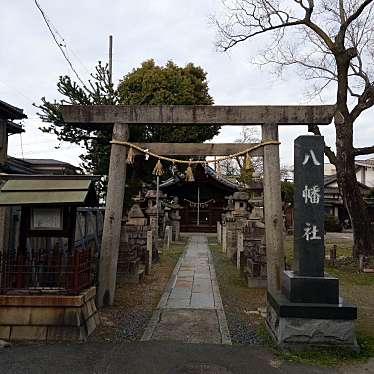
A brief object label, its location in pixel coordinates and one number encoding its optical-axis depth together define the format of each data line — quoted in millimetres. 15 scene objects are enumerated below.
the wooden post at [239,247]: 14538
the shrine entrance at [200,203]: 36875
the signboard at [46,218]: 6797
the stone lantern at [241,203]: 22955
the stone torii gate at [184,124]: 8148
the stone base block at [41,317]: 6066
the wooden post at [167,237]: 23003
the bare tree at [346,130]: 14992
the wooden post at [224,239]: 21523
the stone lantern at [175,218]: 28844
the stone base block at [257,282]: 10969
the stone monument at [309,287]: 5773
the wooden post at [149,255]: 13438
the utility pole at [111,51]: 19178
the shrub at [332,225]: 39281
